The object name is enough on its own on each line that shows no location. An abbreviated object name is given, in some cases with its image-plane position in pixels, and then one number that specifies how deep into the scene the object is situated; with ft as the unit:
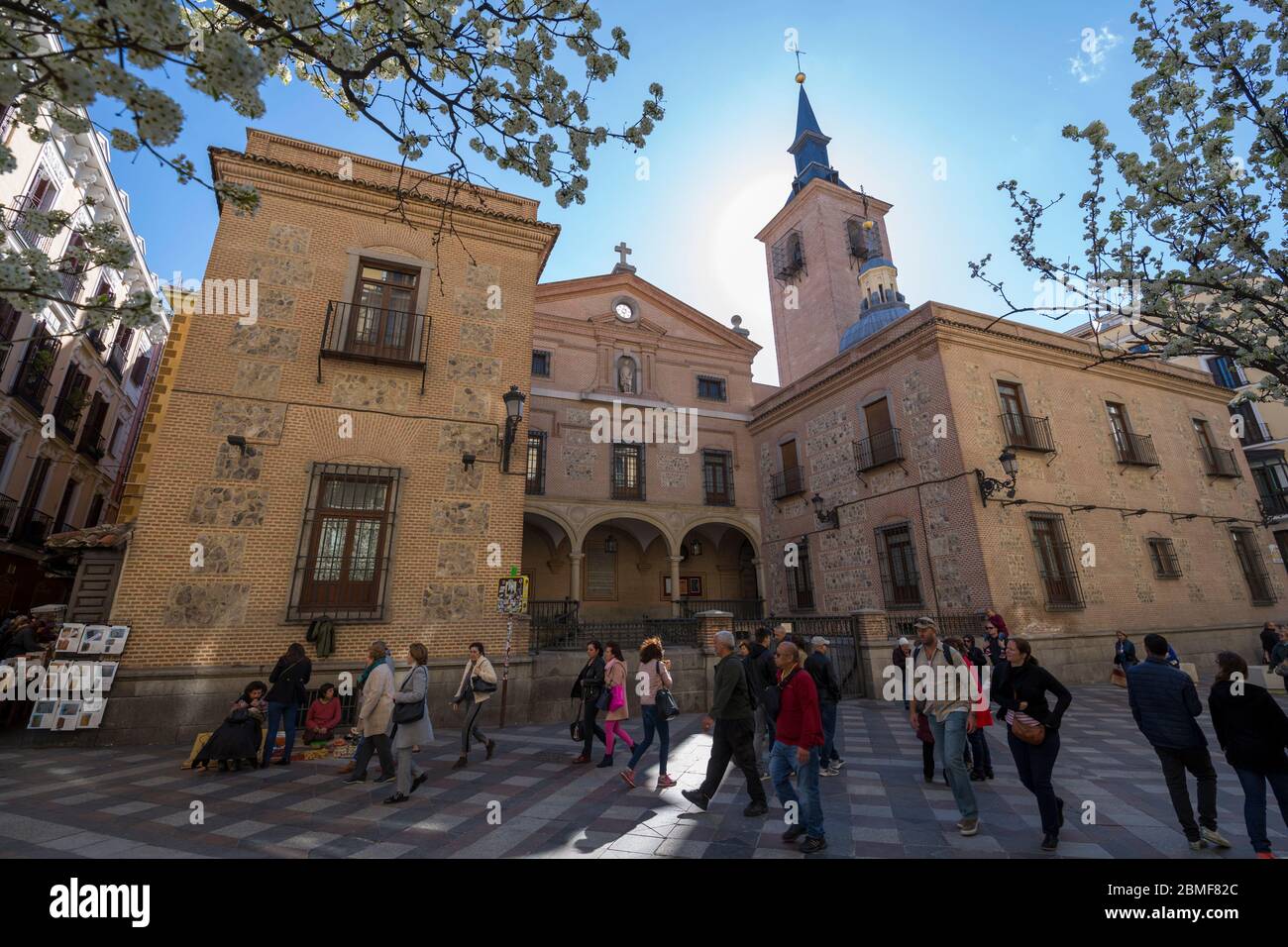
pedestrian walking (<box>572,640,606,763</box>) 24.04
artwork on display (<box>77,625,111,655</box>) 25.94
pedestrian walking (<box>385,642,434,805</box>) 18.86
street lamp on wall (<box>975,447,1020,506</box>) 45.34
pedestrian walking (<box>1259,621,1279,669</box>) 41.01
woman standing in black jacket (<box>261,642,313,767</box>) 23.40
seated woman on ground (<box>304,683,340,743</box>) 25.99
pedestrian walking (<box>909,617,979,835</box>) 15.23
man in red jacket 14.08
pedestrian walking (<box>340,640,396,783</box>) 20.98
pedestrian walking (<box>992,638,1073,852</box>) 14.06
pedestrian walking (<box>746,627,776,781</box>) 20.61
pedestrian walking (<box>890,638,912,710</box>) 32.35
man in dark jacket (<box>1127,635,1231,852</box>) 14.43
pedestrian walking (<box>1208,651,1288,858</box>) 13.46
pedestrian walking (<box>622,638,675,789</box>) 20.39
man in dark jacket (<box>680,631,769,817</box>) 17.58
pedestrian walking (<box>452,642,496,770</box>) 24.04
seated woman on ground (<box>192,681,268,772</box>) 22.08
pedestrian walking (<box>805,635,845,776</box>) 22.20
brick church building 29.96
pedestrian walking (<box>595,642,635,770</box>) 23.04
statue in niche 69.41
